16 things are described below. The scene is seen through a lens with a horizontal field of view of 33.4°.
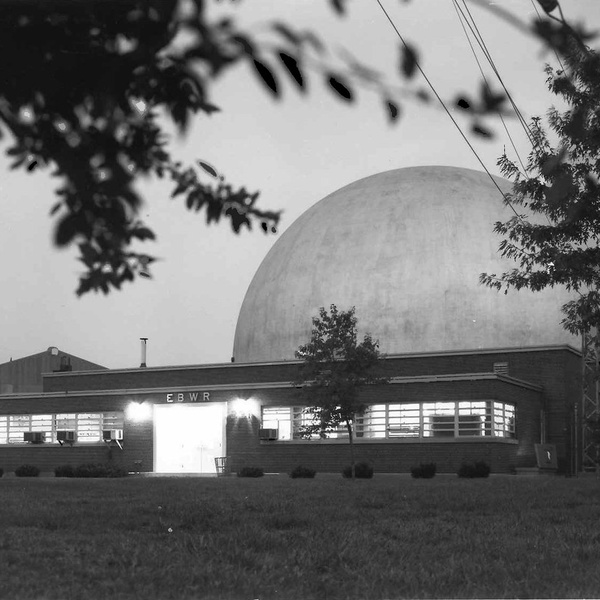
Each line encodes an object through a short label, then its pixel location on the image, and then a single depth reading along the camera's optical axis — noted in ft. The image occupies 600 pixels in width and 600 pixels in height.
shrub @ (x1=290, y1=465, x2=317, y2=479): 124.67
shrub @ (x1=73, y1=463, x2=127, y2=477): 122.93
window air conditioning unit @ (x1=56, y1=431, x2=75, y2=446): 161.68
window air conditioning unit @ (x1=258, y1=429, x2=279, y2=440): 146.10
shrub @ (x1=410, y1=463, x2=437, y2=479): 119.03
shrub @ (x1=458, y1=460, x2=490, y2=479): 121.49
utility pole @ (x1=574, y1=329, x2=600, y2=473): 141.38
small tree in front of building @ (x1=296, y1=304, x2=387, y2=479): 113.60
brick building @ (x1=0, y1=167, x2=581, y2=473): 138.62
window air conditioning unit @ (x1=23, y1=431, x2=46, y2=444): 165.17
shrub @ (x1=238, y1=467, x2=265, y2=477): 130.21
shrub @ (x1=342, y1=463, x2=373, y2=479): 120.96
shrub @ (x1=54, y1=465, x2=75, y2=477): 125.29
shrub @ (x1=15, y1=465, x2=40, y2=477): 135.13
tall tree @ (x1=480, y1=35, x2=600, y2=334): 64.85
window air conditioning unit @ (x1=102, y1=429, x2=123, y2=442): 158.44
